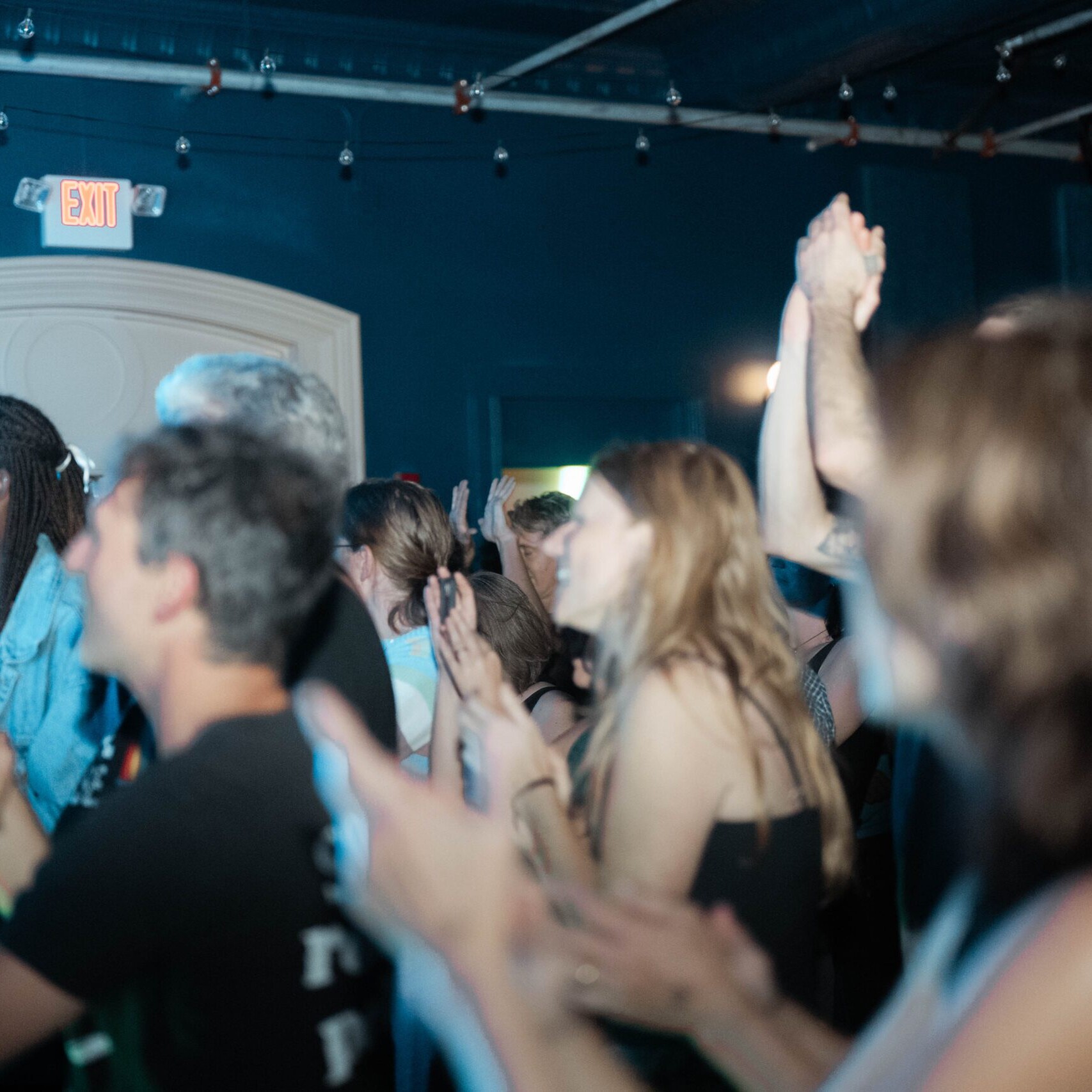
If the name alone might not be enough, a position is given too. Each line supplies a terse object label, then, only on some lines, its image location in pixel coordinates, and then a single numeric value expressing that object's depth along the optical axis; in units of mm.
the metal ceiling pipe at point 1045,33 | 4855
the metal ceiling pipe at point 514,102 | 4801
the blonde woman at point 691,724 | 1385
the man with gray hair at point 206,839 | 1061
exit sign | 4781
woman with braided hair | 1977
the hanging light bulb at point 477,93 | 5242
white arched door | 4840
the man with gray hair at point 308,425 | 1619
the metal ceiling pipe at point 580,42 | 4633
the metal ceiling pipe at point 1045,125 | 6230
